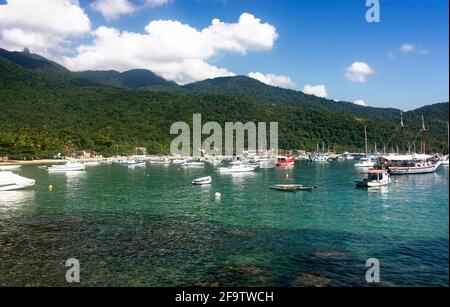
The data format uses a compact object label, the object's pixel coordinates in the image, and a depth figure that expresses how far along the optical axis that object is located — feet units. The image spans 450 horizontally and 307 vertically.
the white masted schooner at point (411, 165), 284.00
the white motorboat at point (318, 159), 531.58
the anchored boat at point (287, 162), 411.54
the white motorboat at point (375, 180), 200.49
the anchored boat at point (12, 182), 197.67
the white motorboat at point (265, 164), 405.84
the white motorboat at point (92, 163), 468.96
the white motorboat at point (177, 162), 500.25
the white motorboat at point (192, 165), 422.04
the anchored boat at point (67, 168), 334.38
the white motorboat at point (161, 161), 513.04
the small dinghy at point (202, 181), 229.90
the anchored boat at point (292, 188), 194.38
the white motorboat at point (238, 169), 319.10
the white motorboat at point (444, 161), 373.67
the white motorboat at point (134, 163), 441.64
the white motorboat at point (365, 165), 383.65
